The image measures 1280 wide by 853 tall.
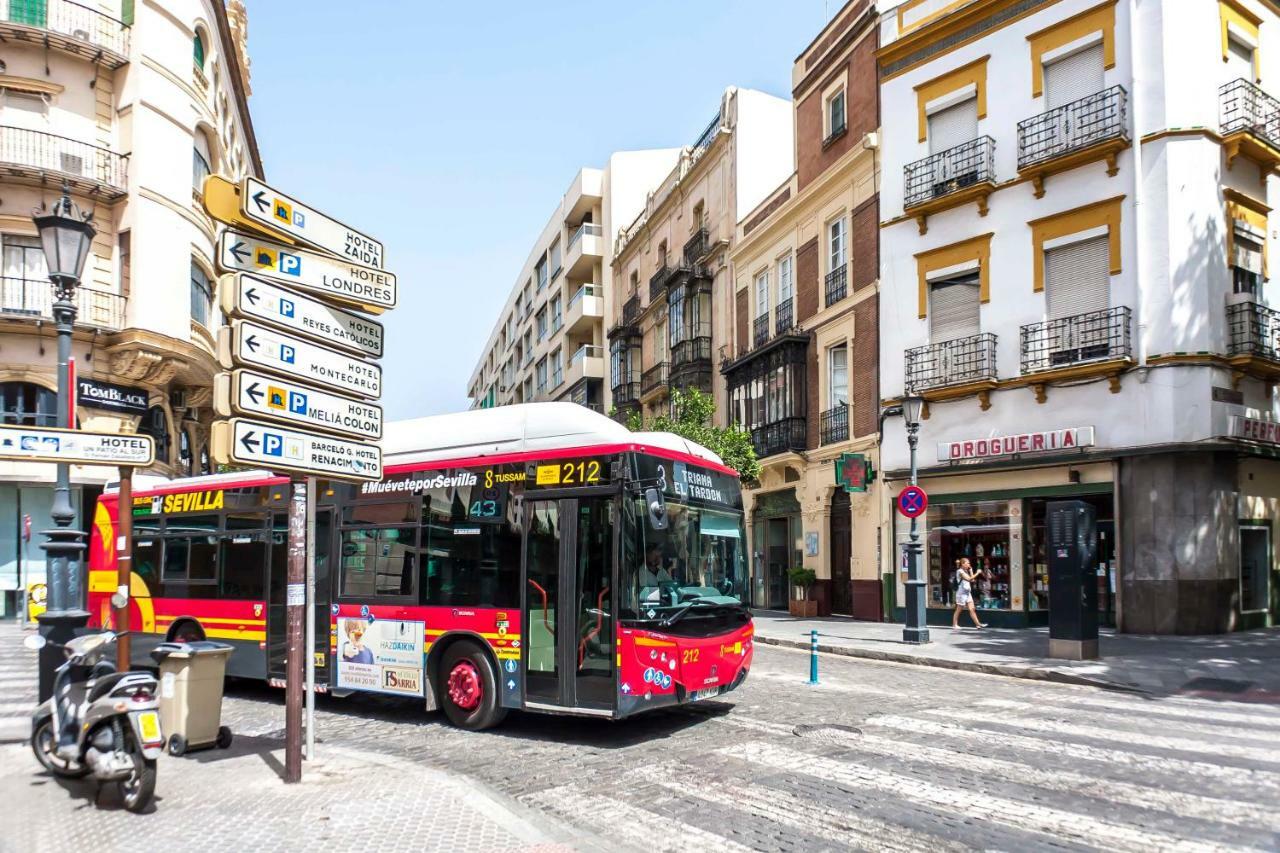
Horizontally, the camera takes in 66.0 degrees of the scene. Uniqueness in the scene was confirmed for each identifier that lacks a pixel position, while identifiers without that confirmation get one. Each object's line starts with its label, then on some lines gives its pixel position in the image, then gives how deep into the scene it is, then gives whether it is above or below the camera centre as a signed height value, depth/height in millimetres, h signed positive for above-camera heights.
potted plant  25875 -2745
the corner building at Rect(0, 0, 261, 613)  23906 +7207
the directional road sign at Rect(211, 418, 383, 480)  6512 +287
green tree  26312 +1542
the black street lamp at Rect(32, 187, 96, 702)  9125 +256
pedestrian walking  20344 -2095
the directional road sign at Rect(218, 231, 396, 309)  7031 +1693
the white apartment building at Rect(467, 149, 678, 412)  47719 +11472
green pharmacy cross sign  23609 +387
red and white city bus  8922 -824
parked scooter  6477 -1586
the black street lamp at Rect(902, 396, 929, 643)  17656 -1720
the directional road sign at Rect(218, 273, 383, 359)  6816 +1324
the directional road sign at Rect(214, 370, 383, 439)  6637 +630
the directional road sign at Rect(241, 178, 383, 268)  6965 +2032
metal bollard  12680 -2285
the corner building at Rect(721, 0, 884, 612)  24422 +4013
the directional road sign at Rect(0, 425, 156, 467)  8711 +418
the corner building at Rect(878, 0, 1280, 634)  17969 +3726
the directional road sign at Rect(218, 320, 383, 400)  6715 +973
